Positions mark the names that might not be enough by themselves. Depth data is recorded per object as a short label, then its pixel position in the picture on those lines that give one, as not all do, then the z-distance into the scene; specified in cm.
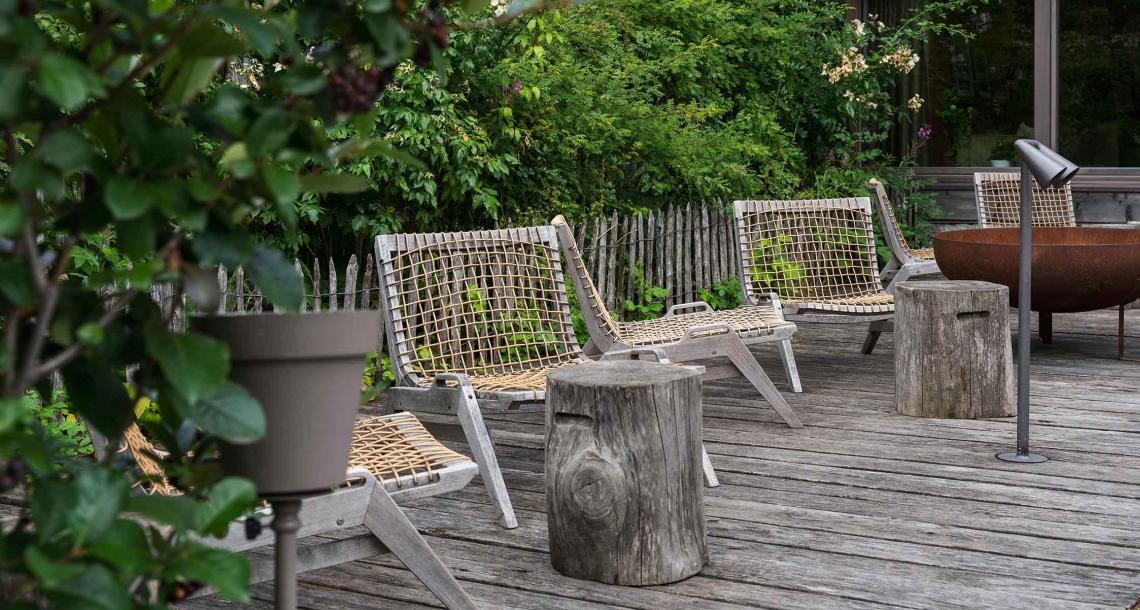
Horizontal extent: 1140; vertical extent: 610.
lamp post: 398
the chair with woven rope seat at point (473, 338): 374
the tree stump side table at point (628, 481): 307
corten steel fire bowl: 583
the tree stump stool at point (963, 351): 504
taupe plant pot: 152
